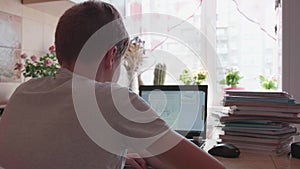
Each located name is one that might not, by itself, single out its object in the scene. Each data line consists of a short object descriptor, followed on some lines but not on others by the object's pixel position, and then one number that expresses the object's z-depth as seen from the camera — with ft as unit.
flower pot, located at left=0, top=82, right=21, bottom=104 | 4.84
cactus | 7.33
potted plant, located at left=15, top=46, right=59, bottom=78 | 5.17
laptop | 4.29
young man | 1.85
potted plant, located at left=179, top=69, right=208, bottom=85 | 7.35
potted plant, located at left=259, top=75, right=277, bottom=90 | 6.88
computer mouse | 3.16
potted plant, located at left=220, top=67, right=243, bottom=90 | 7.24
